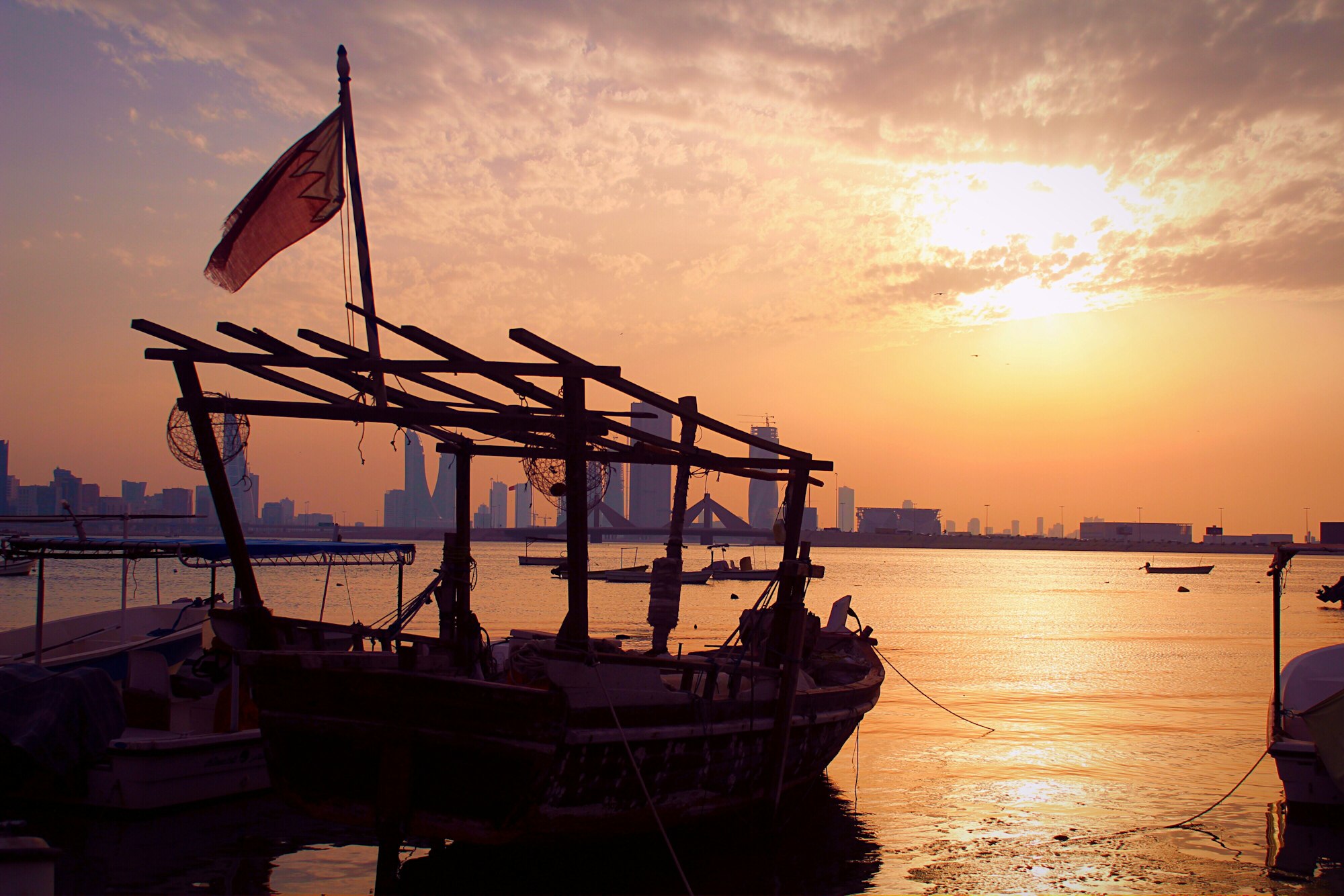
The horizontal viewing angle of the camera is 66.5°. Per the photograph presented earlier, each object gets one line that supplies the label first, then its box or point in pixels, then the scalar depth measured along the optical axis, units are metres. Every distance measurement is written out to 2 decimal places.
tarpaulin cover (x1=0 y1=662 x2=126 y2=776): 10.48
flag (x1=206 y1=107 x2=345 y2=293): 9.28
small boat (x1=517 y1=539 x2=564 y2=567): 111.75
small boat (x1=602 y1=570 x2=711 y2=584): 79.00
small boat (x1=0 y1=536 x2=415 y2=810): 10.62
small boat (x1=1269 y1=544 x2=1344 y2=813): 12.00
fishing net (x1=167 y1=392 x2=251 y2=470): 9.89
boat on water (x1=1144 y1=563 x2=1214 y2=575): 115.06
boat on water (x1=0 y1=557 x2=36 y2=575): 74.24
